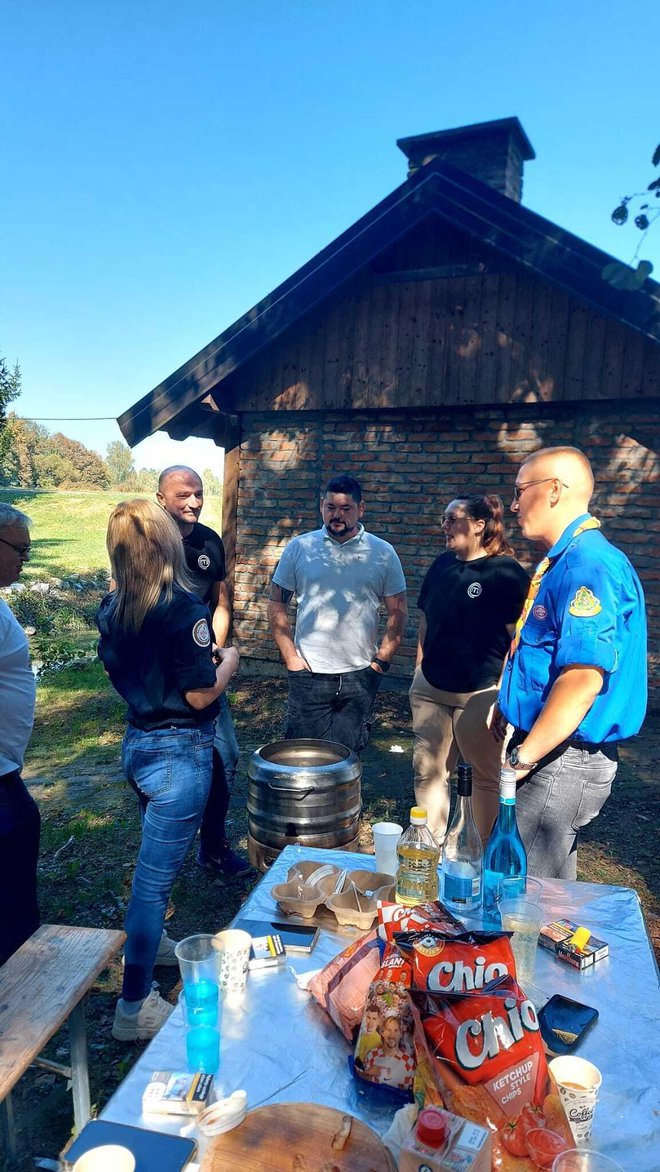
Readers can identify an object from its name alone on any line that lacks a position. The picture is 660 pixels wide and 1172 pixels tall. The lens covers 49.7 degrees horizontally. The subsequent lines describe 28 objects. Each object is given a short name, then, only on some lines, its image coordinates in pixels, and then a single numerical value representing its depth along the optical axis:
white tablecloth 1.30
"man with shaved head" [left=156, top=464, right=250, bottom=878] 3.90
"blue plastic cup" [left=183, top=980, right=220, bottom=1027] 1.49
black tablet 1.17
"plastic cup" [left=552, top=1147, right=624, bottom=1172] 1.06
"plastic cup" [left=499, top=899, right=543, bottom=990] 1.67
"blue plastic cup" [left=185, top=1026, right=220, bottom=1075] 1.41
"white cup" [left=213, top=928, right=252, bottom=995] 1.66
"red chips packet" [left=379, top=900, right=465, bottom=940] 1.51
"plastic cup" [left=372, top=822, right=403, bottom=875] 2.18
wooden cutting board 1.14
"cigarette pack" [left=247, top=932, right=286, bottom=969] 1.75
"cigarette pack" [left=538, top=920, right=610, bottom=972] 1.78
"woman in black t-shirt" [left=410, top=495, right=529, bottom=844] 3.79
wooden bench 2.03
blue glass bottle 1.95
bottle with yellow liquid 1.90
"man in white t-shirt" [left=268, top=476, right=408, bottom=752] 4.07
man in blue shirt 2.22
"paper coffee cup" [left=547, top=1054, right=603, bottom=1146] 1.24
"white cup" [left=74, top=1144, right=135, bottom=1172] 1.11
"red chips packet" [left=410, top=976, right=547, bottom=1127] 1.16
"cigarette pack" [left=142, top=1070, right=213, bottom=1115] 1.31
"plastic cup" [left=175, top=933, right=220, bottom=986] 1.53
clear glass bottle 1.98
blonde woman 2.57
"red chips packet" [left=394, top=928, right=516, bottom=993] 1.29
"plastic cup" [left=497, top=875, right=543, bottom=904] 1.93
